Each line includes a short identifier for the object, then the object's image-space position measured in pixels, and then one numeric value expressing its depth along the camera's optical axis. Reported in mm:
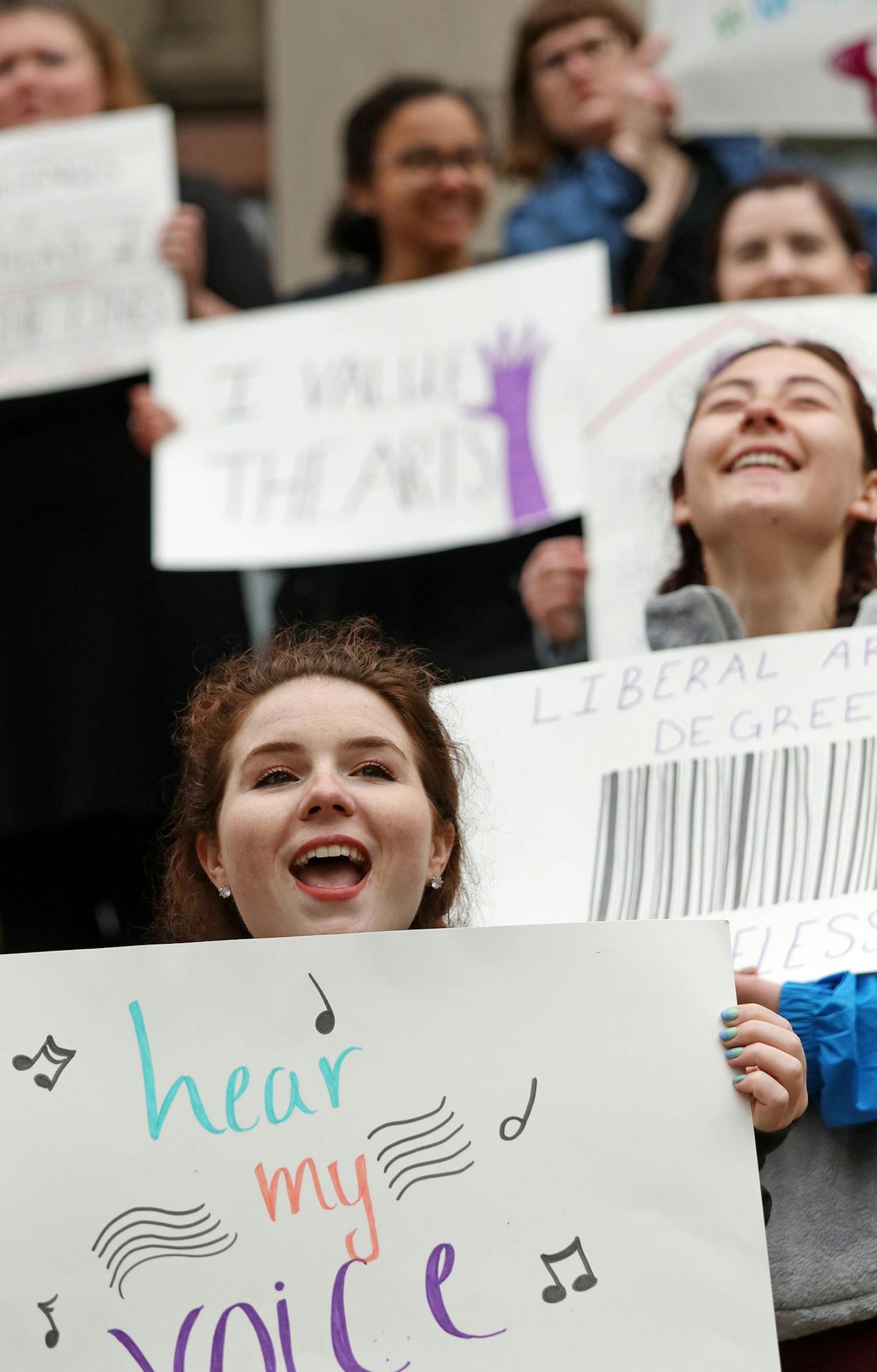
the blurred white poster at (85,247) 6707
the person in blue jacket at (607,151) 6801
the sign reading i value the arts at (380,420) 6203
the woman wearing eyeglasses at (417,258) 6184
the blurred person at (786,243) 6113
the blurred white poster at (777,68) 7113
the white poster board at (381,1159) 3223
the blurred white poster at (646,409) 5270
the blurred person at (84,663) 6172
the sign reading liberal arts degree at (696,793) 4242
